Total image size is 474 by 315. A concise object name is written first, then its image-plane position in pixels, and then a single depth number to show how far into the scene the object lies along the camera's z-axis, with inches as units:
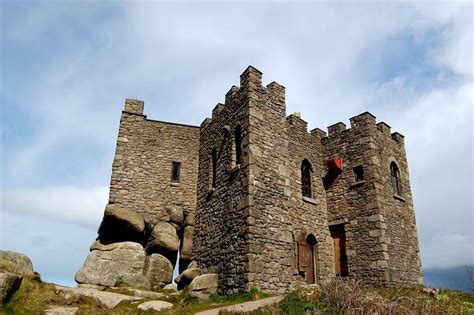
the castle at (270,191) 451.5
